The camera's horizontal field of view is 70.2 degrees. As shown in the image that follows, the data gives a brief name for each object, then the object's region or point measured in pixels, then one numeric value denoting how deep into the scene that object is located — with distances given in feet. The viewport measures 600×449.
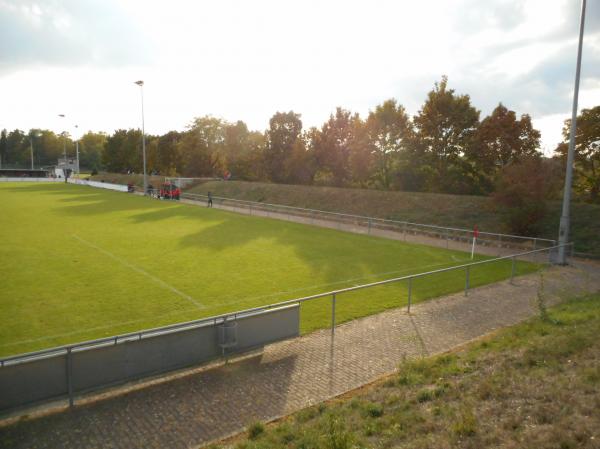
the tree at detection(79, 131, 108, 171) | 463.42
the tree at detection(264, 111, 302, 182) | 170.19
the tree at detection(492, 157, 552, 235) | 66.54
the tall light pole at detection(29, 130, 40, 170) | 470.51
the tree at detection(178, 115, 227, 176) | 214.90
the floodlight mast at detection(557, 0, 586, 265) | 50.85
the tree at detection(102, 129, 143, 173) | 292.40
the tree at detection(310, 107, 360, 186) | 143.13
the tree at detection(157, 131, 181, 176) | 250.78
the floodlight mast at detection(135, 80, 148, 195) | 148.08
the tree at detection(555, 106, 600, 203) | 83.51
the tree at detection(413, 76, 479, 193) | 108.47
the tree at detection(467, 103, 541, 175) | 98.89
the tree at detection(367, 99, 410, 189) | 126.21
